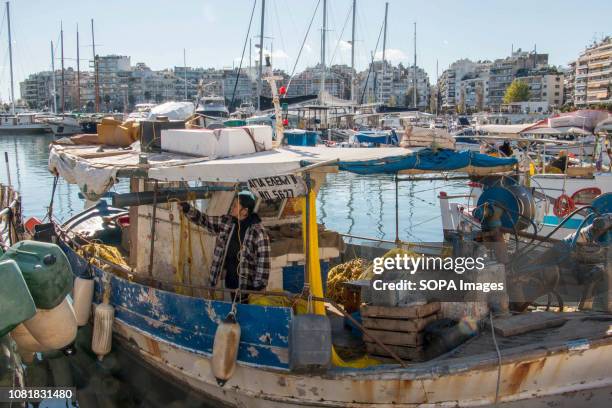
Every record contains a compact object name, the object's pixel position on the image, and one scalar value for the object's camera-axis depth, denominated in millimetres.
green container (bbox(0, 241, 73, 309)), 5770
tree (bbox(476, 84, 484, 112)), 133488
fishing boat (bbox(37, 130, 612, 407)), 5793
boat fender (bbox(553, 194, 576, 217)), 14077
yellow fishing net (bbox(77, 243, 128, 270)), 9047
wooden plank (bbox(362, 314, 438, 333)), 6184
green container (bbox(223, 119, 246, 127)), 9484
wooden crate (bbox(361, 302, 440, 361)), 6188
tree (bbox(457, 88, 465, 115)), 106550
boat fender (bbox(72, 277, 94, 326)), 8625
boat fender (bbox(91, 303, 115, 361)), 8242
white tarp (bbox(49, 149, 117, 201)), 7133
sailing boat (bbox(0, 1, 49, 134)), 75875
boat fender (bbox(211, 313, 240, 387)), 6277
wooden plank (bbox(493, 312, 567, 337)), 6148
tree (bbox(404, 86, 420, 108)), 137250
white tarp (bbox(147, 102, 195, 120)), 10250
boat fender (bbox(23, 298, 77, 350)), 6000
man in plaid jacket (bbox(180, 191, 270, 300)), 6762
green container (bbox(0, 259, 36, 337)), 5301
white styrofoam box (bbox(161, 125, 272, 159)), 7227
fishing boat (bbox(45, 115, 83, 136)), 70750
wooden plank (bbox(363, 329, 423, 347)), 6199
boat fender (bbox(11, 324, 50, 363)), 6195
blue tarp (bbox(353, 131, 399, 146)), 26094
